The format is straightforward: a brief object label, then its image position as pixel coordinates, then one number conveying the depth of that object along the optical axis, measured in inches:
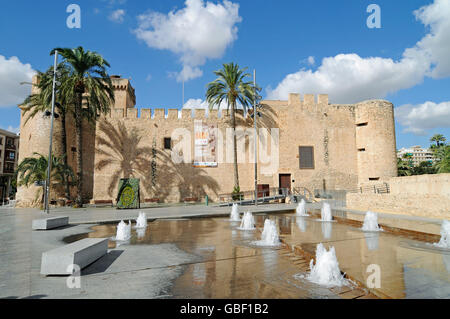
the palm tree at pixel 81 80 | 786.8
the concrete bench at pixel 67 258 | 158.9
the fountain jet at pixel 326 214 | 427.5
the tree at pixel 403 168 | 1370.4
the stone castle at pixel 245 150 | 1021.2
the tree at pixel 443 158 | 1266.0
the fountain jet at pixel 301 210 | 537.5
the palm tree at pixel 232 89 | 936.9
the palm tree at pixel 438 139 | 1800.0
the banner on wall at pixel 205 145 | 1039.6
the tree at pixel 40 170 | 772.0
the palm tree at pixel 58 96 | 788.6
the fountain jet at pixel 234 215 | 462.9
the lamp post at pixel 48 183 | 592.1
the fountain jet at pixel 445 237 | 234.4
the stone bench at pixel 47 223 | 350.6
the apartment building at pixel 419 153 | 5369.1
